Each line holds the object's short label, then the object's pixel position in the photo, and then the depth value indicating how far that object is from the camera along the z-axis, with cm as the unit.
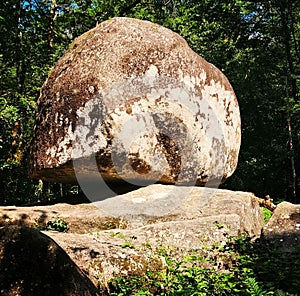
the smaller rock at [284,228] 689
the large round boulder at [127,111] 820
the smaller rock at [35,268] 345
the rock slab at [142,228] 523
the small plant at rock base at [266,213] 1131
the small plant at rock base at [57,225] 765
